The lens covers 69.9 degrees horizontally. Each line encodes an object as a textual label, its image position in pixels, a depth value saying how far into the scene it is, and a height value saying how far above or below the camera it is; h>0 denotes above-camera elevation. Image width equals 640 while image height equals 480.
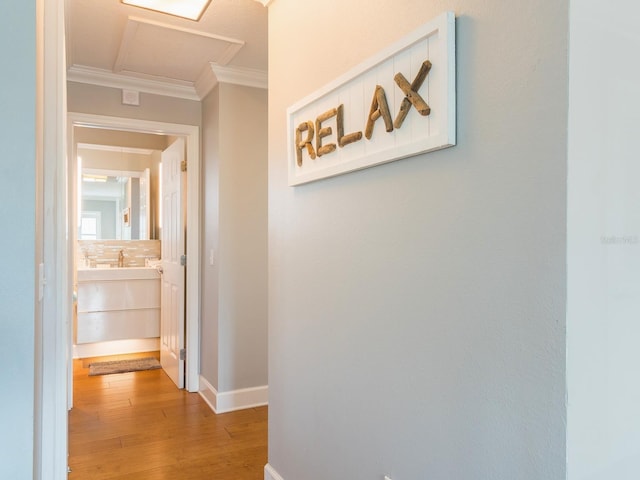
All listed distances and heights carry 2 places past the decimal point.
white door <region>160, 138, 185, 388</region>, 3.72 -0.23
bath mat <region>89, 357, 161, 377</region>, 4.18 -1.21
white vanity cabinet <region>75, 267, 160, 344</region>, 4.43 -0.65
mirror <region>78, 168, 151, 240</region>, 5.02 +0.38
